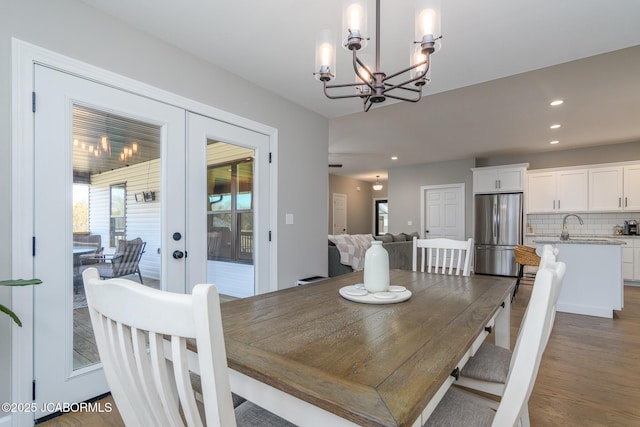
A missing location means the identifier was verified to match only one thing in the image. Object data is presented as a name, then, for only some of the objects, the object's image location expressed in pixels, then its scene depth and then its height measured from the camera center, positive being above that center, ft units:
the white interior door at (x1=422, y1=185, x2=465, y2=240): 23.67 +0.07
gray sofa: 15.78 -2.26
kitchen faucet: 13.49 -1.02
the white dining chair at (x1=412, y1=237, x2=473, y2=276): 7.47 -0.88
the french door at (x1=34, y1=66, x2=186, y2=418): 5.63 +0.29
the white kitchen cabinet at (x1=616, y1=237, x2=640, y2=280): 17.52 -2.70
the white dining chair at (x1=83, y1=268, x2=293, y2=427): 1.70 -0.86
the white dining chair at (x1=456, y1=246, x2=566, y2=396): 4.24 -2.24
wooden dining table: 2.20 -1.33
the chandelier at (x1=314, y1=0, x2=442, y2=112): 4.64 +2.73
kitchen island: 11.59 -2.47
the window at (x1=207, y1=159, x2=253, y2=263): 8.63 +0.06
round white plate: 4.60 -1.30
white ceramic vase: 5.00 -0.91
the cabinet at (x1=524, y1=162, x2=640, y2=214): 17.83 +1.47
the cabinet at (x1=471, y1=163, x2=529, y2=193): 20.44 +2.35
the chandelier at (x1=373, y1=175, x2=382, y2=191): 33.22 +2.93
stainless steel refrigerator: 19.98 -1.26
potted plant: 4.06 -0.96
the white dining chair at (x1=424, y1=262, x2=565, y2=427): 2.46 -1.14
